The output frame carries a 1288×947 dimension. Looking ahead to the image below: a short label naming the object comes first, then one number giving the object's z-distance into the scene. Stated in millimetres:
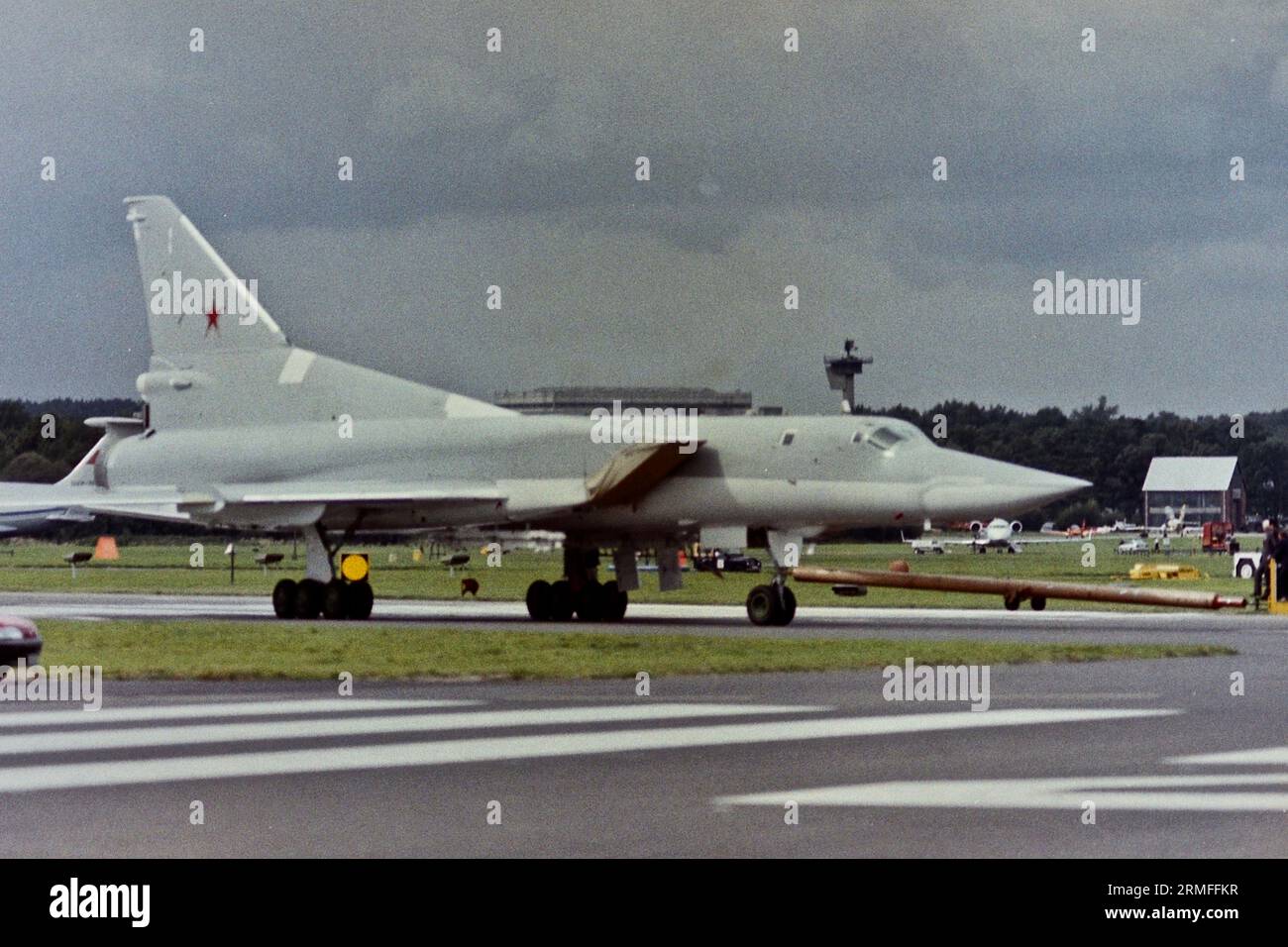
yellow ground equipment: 49469
